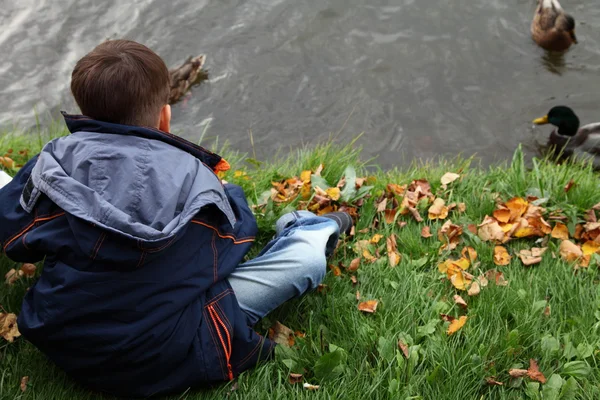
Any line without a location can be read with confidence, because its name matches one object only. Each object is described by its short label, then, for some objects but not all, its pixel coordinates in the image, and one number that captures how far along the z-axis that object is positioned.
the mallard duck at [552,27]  7.06
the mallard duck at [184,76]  6.73
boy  2.28
